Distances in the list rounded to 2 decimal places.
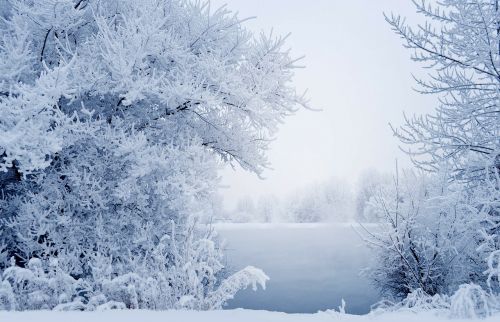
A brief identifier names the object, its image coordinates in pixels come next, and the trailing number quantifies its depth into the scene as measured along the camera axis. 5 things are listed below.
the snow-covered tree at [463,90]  6.19
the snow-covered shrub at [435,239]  7.91
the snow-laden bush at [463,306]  3.38
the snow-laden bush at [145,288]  3.61
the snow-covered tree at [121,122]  5.02
